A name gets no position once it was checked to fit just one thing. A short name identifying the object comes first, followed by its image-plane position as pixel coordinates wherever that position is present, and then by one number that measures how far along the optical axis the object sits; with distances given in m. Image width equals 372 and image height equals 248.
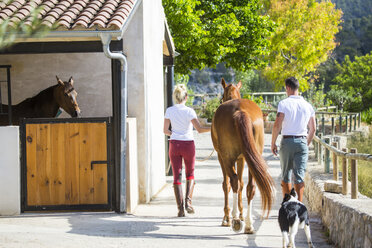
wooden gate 17.73
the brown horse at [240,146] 13.38
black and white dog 11.99
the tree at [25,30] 8.33
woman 16.31
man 14.26
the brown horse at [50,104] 20.58
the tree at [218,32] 40.47
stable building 17.09
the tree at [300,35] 76.56
